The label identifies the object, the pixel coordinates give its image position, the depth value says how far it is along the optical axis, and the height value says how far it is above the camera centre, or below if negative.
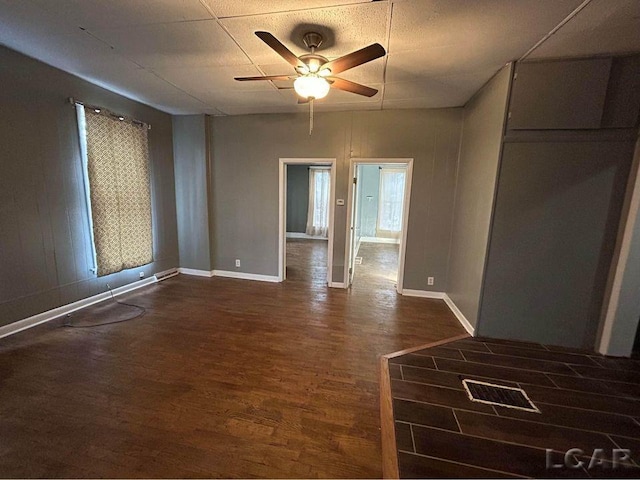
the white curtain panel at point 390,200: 8.14 +0.09
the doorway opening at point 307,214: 6.65 -0.42
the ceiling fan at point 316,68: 1.87 +0.97
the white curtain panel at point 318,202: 8.22 -0.04
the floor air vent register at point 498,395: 1.87 -1.34
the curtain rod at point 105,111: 3.05 +1.01
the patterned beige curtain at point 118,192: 3.30 +0.03
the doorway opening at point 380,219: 6.17 -0.49
